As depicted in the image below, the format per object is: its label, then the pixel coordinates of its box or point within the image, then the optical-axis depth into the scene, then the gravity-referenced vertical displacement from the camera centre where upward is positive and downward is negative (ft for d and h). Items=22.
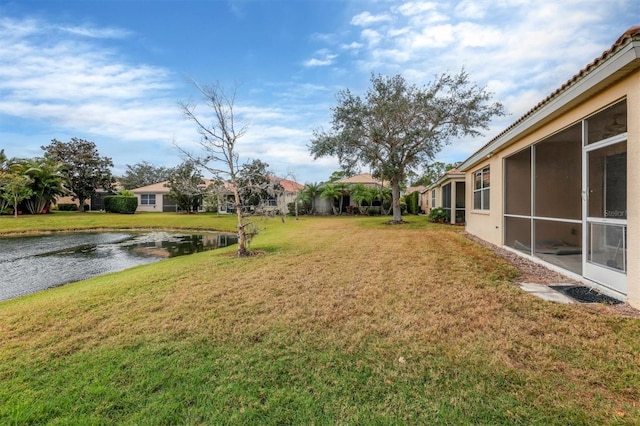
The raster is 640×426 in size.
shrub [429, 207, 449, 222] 59.77 -2.26
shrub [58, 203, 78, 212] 121.49 +1.12
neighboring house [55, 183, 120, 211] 128.36 +3.51
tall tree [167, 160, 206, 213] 95.86 +3.75
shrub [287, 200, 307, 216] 96.66 -0.69
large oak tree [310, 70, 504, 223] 54.95 +15.71
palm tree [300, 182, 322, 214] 94.58 +4.39
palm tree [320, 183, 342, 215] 89.71 +4.30
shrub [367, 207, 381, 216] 92.84 -1.93
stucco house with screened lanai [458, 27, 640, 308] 12.48 +1.67
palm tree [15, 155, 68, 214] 91.20 +9.27
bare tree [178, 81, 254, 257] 27.96 +6.73
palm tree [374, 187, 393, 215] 87.61 +2.07
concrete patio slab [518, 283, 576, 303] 14.02 -4.53
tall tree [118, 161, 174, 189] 179.93 +20.52
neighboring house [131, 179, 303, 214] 121.90 +3.84
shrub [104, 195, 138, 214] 103.04 +1.67
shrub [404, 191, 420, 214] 94.84 +0.66
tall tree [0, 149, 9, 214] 85.35 +11.94
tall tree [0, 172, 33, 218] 81.30 +6.05
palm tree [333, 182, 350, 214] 92.06 +5.11
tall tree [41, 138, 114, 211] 112.78 +16.85
